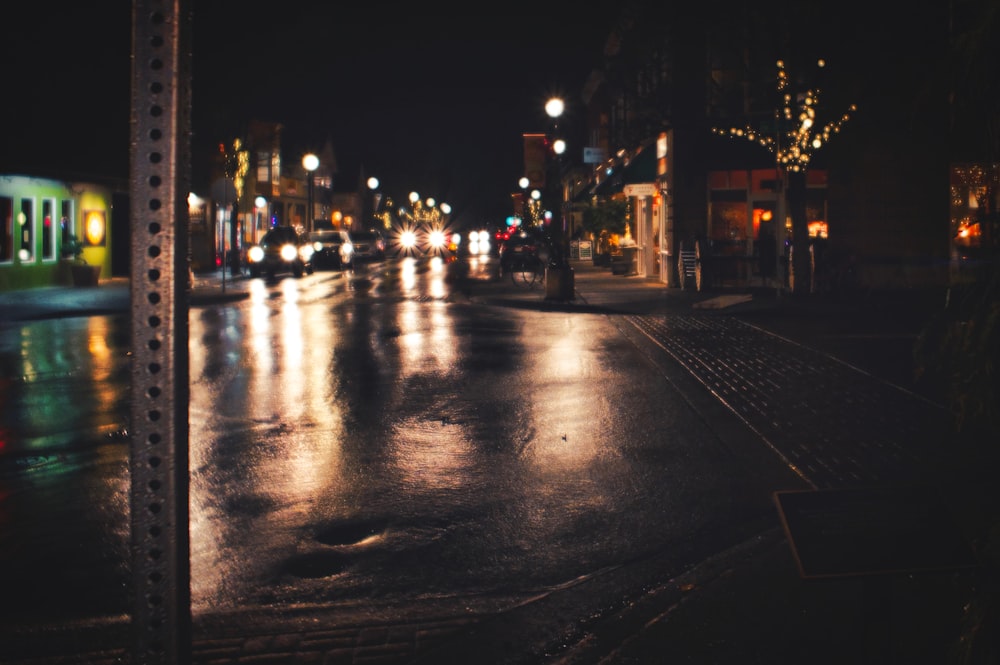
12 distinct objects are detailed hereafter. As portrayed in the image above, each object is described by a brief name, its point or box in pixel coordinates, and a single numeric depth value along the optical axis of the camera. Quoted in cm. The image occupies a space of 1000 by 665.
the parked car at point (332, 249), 4612
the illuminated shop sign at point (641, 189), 3506
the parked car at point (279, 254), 3866
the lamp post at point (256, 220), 5781
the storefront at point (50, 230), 2948
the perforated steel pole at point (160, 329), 159
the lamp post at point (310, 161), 4425
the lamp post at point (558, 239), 2559
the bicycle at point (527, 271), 3459
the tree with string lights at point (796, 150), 2520
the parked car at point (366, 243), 5934
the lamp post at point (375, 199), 12051
